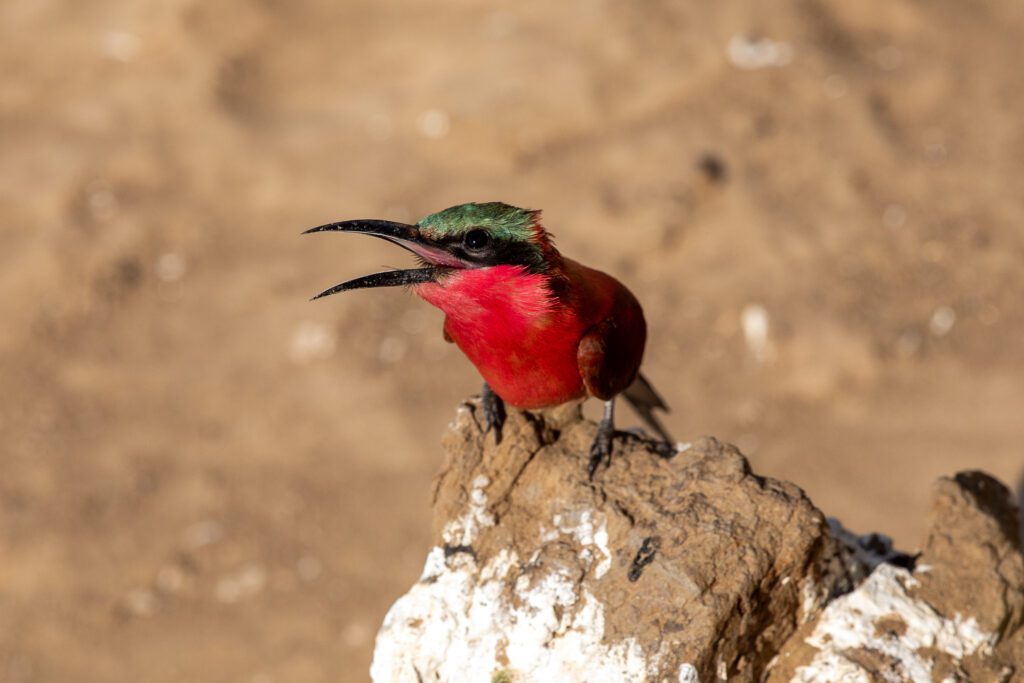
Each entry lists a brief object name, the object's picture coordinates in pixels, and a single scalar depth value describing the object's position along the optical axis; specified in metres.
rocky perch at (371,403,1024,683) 5.99
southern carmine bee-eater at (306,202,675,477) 6.21
